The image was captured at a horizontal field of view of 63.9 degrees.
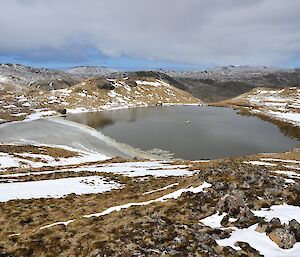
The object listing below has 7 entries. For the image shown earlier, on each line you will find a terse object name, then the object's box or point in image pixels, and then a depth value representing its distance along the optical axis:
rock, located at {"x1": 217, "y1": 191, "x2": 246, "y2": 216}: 12.34
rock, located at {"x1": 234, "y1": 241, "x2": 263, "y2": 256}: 9.57
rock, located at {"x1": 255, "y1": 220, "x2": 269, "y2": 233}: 10.84
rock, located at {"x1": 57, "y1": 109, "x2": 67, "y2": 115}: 109.28
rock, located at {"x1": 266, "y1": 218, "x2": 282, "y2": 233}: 10.69
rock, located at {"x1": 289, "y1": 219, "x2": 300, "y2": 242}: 10.36
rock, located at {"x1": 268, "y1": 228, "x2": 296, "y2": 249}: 9.98
